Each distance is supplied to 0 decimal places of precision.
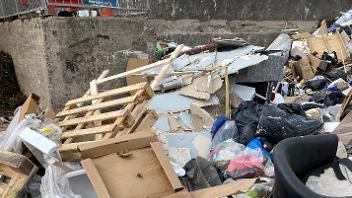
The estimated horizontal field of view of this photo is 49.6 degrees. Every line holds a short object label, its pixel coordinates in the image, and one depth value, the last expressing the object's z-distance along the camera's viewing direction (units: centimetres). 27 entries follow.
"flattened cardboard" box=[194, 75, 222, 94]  510
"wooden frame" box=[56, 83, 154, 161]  338
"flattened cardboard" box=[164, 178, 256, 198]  281
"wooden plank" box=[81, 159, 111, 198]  233
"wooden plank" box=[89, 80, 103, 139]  354
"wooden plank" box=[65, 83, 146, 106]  372
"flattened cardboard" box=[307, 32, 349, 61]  856
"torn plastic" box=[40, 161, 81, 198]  275
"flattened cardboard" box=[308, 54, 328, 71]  755
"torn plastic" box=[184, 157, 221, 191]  322
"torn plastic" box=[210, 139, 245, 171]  350
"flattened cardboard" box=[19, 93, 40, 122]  367
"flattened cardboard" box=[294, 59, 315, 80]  757
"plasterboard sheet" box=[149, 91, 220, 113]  494
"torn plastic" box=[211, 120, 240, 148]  404
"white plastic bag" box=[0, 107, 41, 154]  319
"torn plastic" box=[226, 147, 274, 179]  329
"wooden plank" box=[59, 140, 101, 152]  321
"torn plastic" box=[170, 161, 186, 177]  317
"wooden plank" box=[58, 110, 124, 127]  351
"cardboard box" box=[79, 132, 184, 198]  245
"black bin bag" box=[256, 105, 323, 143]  391
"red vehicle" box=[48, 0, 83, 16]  506
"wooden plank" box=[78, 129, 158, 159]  259
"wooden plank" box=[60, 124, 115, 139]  338
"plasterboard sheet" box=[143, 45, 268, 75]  538
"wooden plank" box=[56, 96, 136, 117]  369
